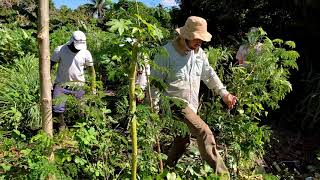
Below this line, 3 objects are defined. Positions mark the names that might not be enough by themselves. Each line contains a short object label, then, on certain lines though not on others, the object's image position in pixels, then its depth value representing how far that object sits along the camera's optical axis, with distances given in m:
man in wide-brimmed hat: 2.67
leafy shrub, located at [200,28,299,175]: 2.89
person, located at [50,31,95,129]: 3.81
